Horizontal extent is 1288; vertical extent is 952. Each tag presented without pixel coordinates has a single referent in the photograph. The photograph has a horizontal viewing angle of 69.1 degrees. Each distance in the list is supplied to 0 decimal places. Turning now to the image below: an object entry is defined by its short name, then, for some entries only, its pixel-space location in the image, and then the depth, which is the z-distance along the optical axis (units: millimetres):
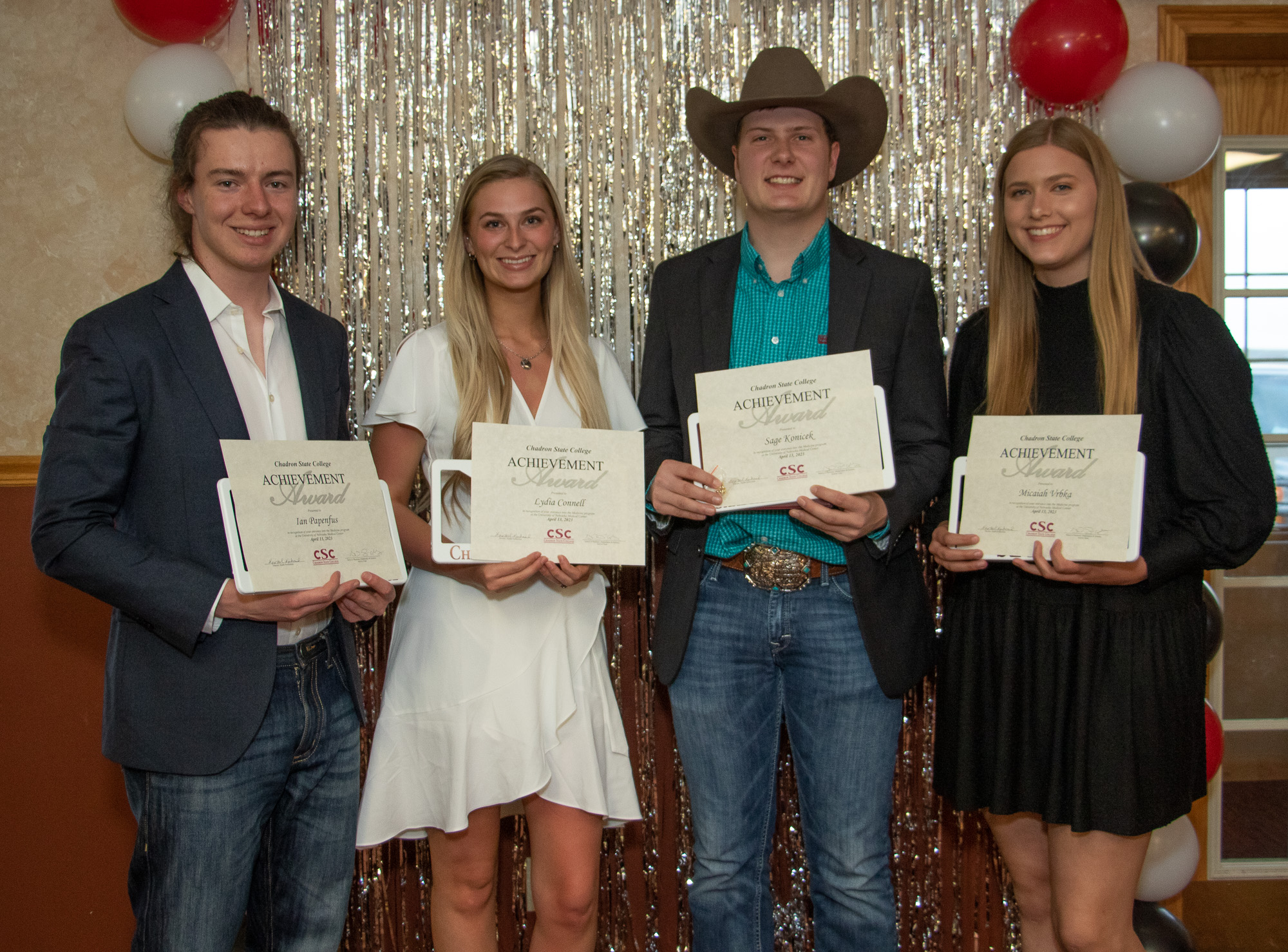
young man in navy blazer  1444
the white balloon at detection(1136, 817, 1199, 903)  2244
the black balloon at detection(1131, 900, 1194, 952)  2221
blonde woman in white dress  1740
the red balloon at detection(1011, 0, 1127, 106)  2188
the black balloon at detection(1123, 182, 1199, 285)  2158
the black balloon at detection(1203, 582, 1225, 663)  2207
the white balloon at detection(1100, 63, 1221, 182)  2203
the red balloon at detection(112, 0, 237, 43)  2199
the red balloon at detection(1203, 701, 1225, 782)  2223
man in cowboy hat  1787
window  2764
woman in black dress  1660
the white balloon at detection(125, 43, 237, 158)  2164
